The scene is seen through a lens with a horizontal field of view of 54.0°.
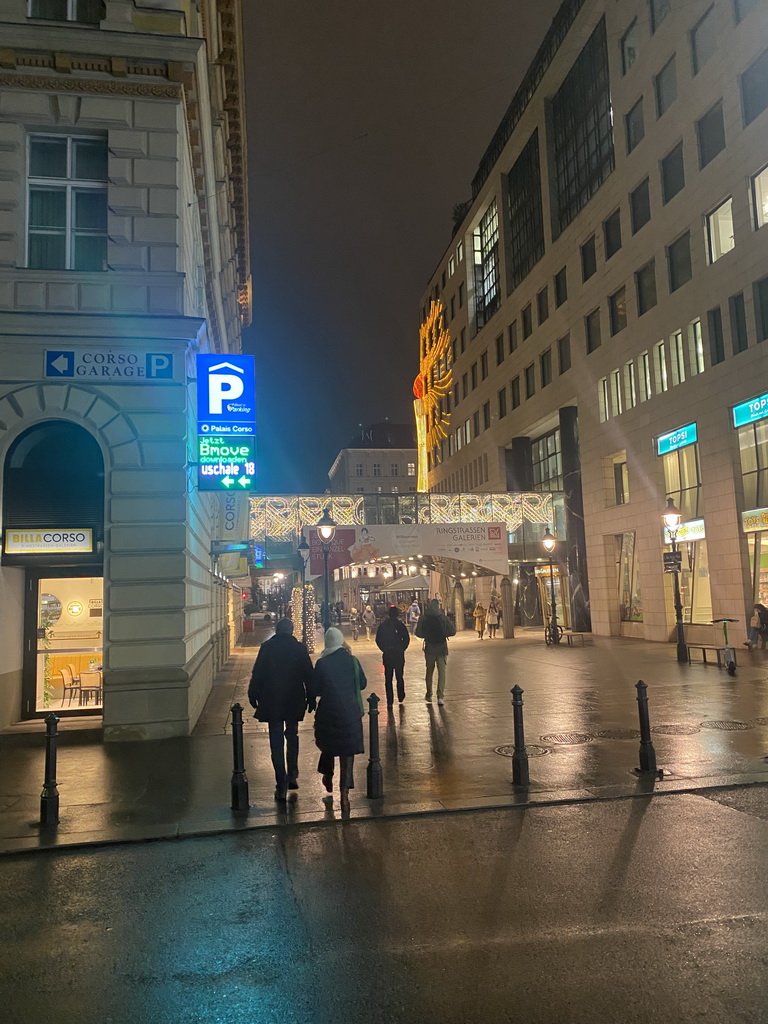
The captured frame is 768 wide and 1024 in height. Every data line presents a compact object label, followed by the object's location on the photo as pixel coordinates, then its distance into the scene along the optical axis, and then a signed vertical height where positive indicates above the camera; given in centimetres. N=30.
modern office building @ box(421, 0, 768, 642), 2320 +1130
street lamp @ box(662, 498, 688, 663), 2044 +36
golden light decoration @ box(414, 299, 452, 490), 5359 +1513
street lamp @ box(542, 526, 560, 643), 2894 -114
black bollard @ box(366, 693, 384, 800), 811 -189
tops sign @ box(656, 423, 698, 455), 2592 +510
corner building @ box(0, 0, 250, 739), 1186 +384
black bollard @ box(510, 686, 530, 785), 841 -188
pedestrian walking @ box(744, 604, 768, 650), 2186 -134
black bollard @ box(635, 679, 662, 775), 866 -183
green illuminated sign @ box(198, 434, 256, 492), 1351 +252
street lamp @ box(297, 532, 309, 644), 2266 +125
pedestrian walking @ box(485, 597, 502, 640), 3469 -135
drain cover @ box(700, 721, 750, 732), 1112 -216
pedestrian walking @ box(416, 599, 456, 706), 1473 -87
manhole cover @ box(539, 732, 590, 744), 1077 -218
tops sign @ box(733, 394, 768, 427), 2211 +506
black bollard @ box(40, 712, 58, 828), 744 -181
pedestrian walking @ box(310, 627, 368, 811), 787 -123
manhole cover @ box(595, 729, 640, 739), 1095 -218
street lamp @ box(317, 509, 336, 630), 1913 +173
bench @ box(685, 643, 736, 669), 1922 -182
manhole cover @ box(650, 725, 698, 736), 1095 -216
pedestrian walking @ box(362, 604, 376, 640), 3982 -131
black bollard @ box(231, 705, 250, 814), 776 -181
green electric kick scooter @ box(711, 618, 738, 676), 1791 -186
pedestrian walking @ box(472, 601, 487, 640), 3328 -128
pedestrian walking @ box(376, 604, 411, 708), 1445 -94
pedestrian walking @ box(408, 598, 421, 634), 3994 -116
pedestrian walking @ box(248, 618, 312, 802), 827 -100
